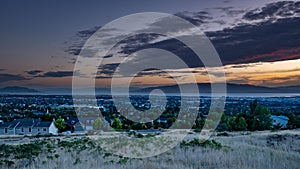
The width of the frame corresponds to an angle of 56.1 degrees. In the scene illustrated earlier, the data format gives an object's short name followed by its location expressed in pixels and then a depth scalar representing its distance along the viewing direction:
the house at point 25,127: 56.62
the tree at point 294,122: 44.85
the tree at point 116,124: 47.50
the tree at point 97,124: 50.20
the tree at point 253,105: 63.87
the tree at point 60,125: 59.16
